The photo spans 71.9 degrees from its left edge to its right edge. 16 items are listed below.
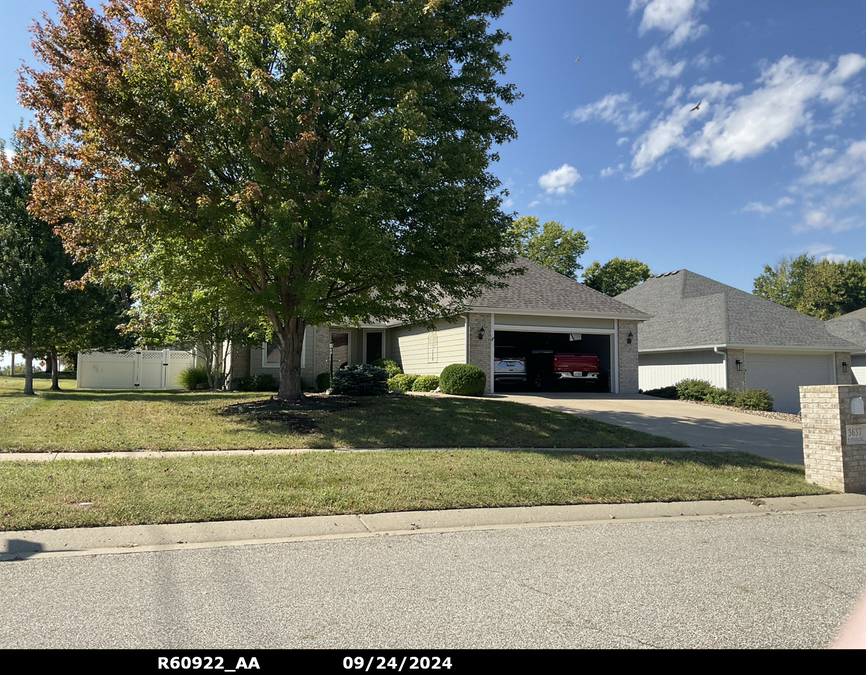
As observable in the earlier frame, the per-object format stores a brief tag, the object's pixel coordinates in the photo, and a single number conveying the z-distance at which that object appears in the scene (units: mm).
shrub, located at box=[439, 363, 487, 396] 18734
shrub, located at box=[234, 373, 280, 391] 23156
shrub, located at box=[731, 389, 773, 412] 19344
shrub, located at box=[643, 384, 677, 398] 22609
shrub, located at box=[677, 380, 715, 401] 21297
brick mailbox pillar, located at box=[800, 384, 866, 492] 8766
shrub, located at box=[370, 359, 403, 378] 23547
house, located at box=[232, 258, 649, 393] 20781
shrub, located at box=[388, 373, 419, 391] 21562
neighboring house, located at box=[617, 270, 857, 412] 23969
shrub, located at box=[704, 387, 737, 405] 20500
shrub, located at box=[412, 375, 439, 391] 20422
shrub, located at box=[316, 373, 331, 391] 22050
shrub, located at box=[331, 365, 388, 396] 17172
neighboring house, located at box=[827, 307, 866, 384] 30141
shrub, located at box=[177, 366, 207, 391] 25734
